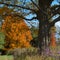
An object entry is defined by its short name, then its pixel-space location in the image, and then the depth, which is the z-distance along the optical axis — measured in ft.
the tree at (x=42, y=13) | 36.83
